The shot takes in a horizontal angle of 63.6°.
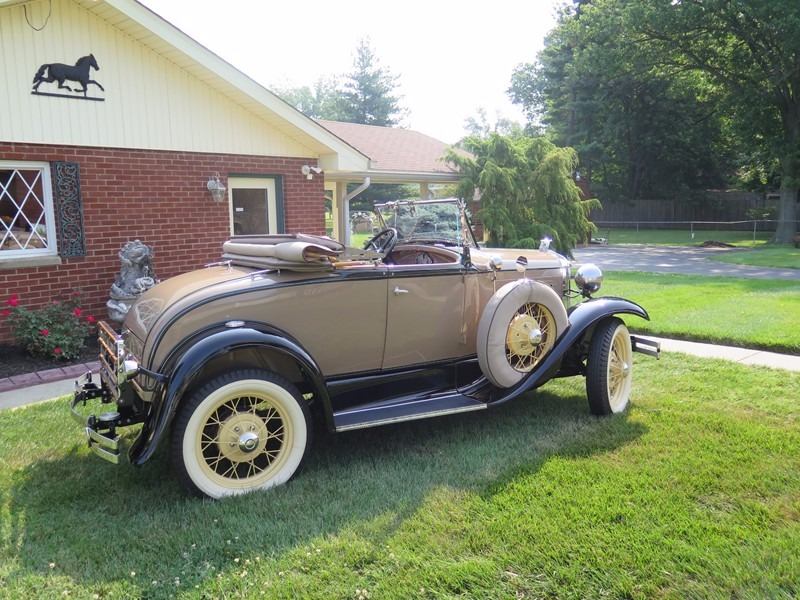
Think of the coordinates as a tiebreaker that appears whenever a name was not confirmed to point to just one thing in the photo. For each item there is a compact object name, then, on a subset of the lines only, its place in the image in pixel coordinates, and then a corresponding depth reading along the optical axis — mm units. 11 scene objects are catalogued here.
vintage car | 3574
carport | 14034
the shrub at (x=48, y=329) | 6715
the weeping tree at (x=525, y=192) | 14352
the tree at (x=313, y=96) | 70988
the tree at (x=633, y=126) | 33469
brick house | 7168
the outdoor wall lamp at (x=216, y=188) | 8617
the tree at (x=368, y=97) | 46906
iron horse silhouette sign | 7156
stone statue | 7422
